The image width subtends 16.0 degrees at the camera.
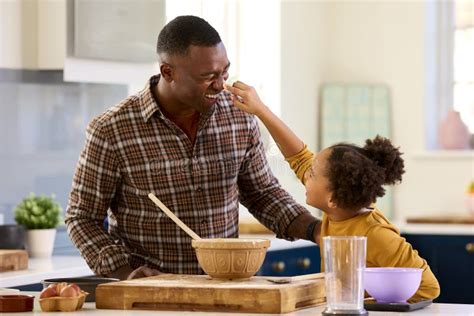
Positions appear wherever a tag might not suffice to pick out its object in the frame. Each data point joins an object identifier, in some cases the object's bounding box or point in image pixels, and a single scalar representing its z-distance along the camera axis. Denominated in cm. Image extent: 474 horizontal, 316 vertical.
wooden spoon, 409
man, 452
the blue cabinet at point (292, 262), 727
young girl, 403
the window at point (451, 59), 1020
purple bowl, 362
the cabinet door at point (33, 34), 649
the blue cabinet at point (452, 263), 847
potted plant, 631
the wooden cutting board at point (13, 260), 553
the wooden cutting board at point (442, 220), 883
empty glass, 339
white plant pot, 632
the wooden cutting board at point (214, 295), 354
